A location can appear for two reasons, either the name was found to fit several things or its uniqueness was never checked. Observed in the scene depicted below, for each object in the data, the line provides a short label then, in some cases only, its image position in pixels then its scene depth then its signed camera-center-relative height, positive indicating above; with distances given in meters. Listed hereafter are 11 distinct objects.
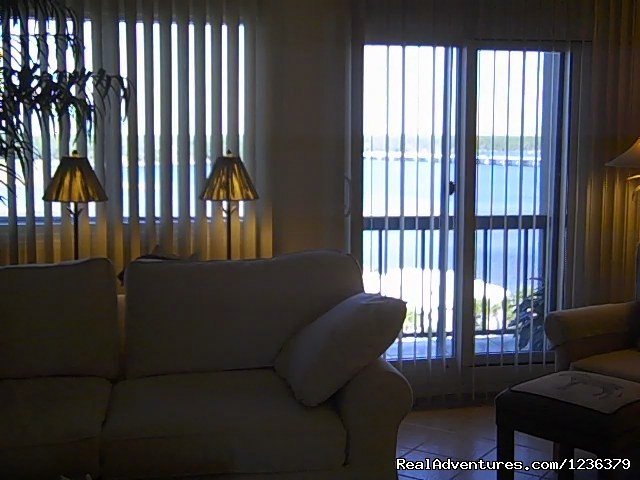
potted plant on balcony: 4.51 -0.76
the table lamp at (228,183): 3.83 +0.00
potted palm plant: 3.44 +0.45
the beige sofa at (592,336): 3.67 -0.70
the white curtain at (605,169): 4.43 +0.08
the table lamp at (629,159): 4.16 +0.13
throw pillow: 2.89 -0.59
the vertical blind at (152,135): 3.98 +0.23
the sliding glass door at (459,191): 4.25 -0.04
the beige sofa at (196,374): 2.76 -0.75
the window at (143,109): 3.99 +0.37
